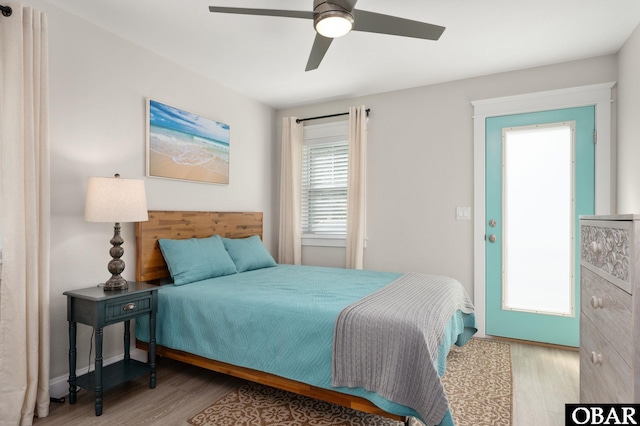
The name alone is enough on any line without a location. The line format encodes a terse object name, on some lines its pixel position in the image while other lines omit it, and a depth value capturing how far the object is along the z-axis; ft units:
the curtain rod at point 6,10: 6.53
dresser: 3.96
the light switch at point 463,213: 11.75
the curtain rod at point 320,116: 13.75
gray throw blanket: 5.43
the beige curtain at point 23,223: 6.57
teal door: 10.33
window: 14.06
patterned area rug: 6.63
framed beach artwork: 10.01
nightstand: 6.92
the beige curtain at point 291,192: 14.48
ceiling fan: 6.16
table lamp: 7.40
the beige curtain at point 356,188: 13.08
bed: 6.02
